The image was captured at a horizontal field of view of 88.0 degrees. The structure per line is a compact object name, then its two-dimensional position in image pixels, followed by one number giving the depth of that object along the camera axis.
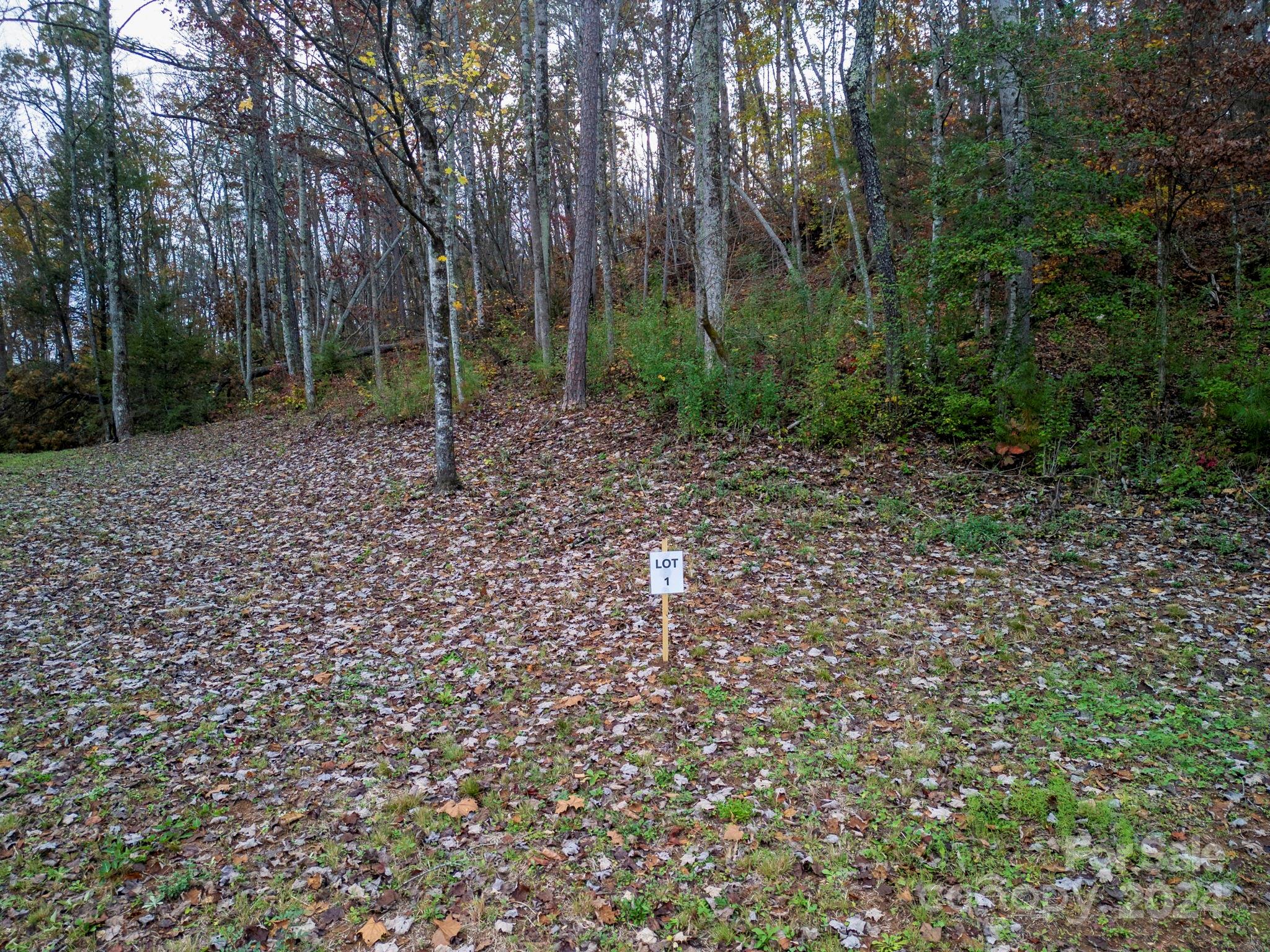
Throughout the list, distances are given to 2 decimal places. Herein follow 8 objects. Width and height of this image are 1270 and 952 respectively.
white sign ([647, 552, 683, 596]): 5.71
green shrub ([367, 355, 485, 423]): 15.40
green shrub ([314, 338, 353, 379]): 20.95
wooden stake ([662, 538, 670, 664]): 5.68
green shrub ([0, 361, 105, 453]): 20.66
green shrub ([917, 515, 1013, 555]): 7.98
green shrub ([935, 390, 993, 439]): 10.13
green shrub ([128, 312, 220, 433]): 20.25
